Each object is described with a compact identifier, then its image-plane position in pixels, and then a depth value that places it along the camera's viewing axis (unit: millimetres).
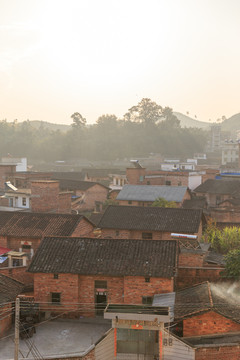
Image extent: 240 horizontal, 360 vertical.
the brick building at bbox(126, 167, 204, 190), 59469
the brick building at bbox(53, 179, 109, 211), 53906
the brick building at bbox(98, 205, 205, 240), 33406
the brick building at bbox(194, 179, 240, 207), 56844
